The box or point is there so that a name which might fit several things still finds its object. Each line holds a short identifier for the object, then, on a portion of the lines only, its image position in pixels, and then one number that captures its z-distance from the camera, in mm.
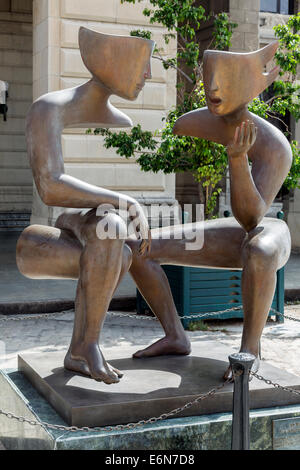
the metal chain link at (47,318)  7968
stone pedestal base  3227
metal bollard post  3041
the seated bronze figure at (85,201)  3537
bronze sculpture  3551
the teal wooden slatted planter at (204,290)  7777
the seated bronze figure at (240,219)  3658
